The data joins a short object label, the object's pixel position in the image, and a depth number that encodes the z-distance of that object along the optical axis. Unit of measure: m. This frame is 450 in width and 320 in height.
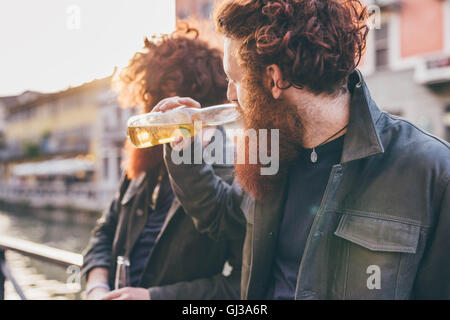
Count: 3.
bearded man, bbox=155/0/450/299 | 0.92
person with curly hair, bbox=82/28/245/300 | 1.43
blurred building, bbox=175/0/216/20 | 16.92
